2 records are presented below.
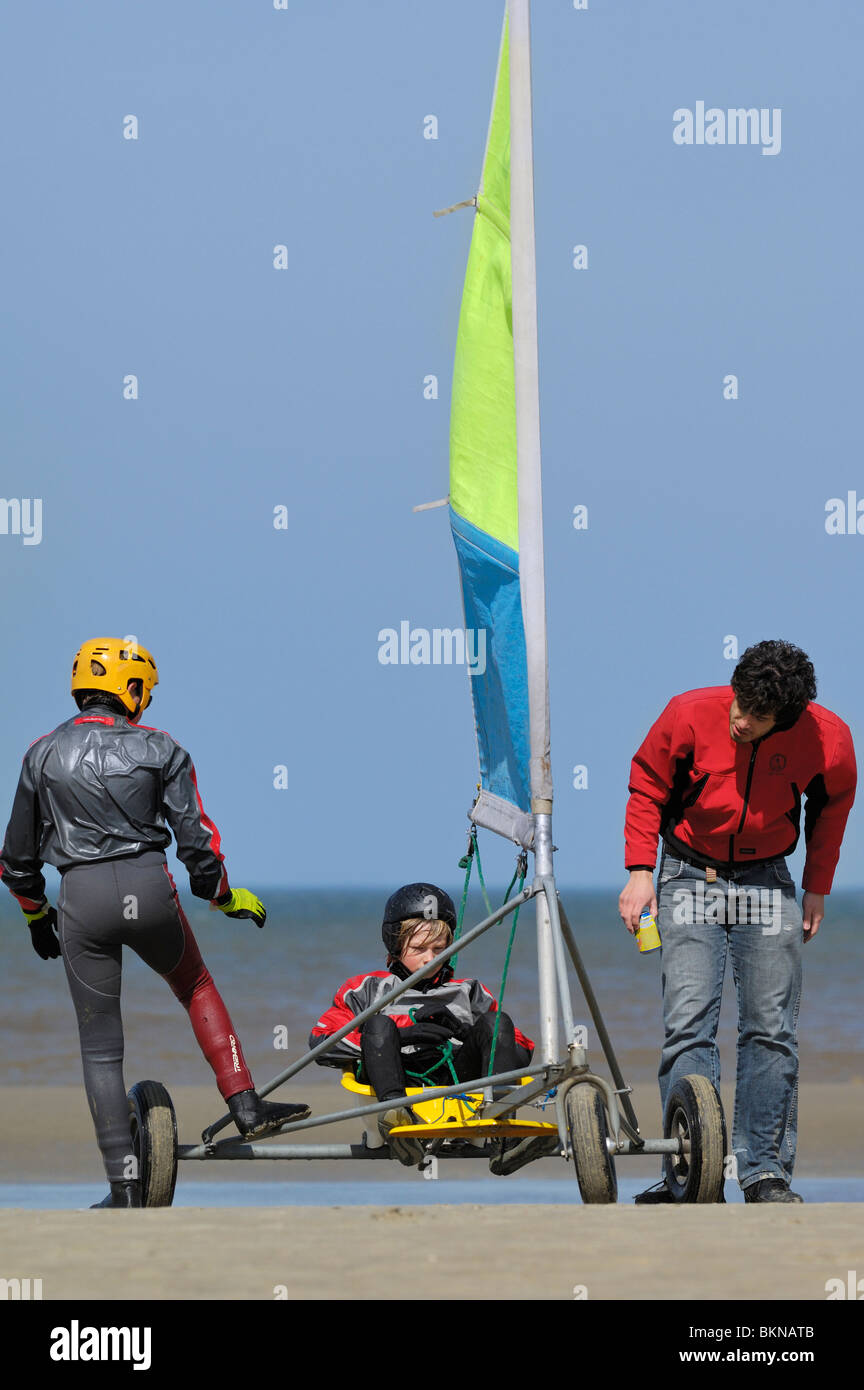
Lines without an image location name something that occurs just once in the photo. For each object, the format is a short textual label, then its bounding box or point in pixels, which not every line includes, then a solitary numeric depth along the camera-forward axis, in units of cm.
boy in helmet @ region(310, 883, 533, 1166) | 1252
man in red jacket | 1211
